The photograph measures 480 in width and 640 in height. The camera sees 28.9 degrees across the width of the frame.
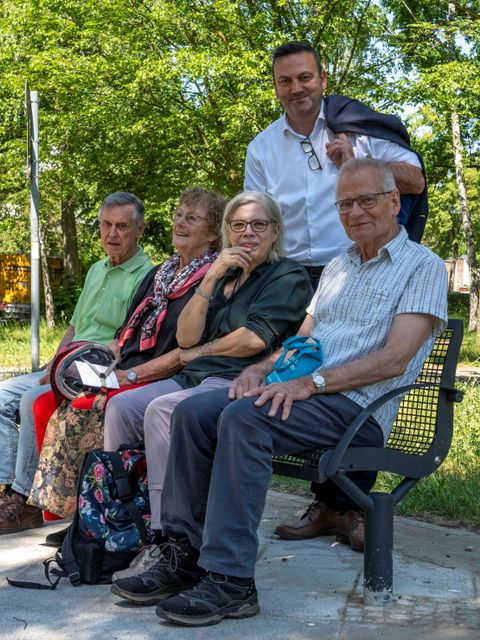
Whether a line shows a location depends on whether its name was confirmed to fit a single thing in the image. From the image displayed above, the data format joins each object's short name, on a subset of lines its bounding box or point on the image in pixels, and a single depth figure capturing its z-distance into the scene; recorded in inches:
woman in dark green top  165.9
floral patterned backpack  156.3
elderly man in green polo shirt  193.6
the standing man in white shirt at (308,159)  179.9
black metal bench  135.5
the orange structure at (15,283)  1272.1
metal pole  371.6
